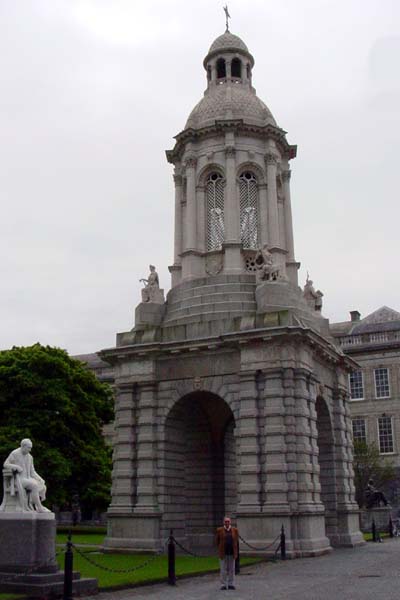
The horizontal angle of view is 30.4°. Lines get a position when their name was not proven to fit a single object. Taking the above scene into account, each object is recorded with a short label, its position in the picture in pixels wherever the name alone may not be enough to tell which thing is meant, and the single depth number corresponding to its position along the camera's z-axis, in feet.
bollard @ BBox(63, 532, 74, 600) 52.90
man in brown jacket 62.34
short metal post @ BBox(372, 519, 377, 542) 121.29
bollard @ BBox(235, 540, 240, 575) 73.92
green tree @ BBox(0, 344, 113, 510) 138.92
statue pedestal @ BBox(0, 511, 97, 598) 56.27
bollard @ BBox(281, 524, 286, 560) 85.15
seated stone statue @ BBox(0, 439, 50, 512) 61.00
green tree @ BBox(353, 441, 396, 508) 188.75
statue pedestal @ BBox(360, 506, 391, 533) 146.20
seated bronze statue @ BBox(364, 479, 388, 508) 147.95
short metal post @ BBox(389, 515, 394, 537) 135.85
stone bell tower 91.81
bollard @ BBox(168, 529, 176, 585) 65.51
